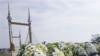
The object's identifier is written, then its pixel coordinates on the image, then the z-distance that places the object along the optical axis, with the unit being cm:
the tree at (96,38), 5417
